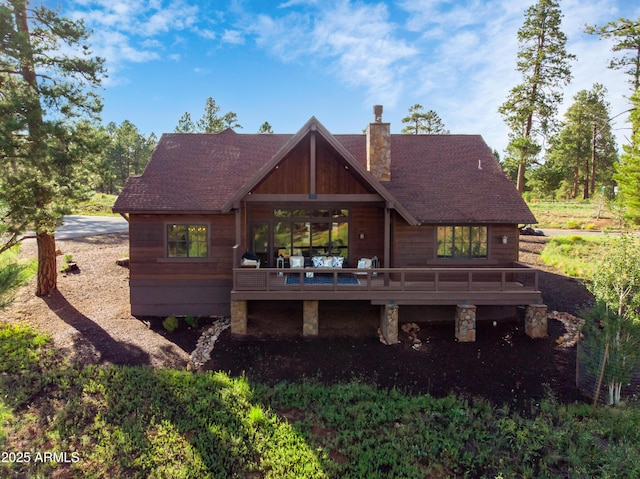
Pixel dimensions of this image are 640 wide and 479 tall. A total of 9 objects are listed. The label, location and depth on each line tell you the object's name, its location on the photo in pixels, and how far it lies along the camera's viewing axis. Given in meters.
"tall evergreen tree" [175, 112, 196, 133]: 42.53
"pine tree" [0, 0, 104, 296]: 10.66
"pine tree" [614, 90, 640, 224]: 18.72
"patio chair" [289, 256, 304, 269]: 12.54
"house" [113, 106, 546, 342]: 10.85
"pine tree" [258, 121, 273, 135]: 50.97
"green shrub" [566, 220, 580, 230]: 31.44
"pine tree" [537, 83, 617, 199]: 42.47
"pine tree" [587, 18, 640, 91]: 20.35
